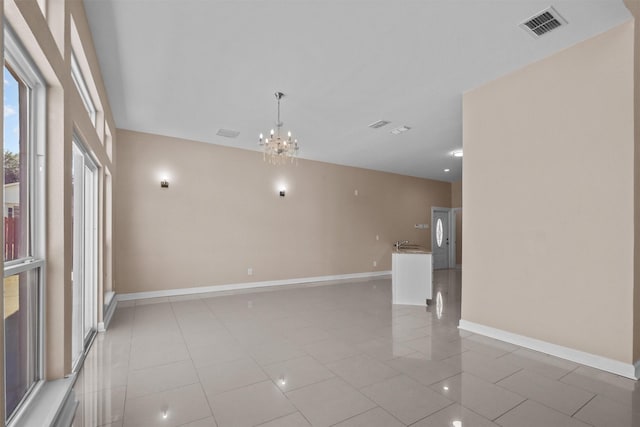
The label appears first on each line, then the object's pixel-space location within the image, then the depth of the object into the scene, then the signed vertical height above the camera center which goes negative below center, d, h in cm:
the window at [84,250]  316 -38
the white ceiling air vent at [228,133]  587 +158
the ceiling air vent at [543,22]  271 +173
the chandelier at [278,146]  453 +103
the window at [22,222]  173 -3
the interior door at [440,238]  1057 -84
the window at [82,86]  299 +139
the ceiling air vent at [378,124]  533 +158
